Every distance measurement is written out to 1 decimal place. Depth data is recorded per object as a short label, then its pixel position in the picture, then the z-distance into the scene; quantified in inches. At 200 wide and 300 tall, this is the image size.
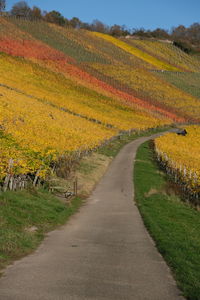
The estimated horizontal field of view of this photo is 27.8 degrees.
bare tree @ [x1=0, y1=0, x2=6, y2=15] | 7096.0
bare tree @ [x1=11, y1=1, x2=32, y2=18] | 7588.6
